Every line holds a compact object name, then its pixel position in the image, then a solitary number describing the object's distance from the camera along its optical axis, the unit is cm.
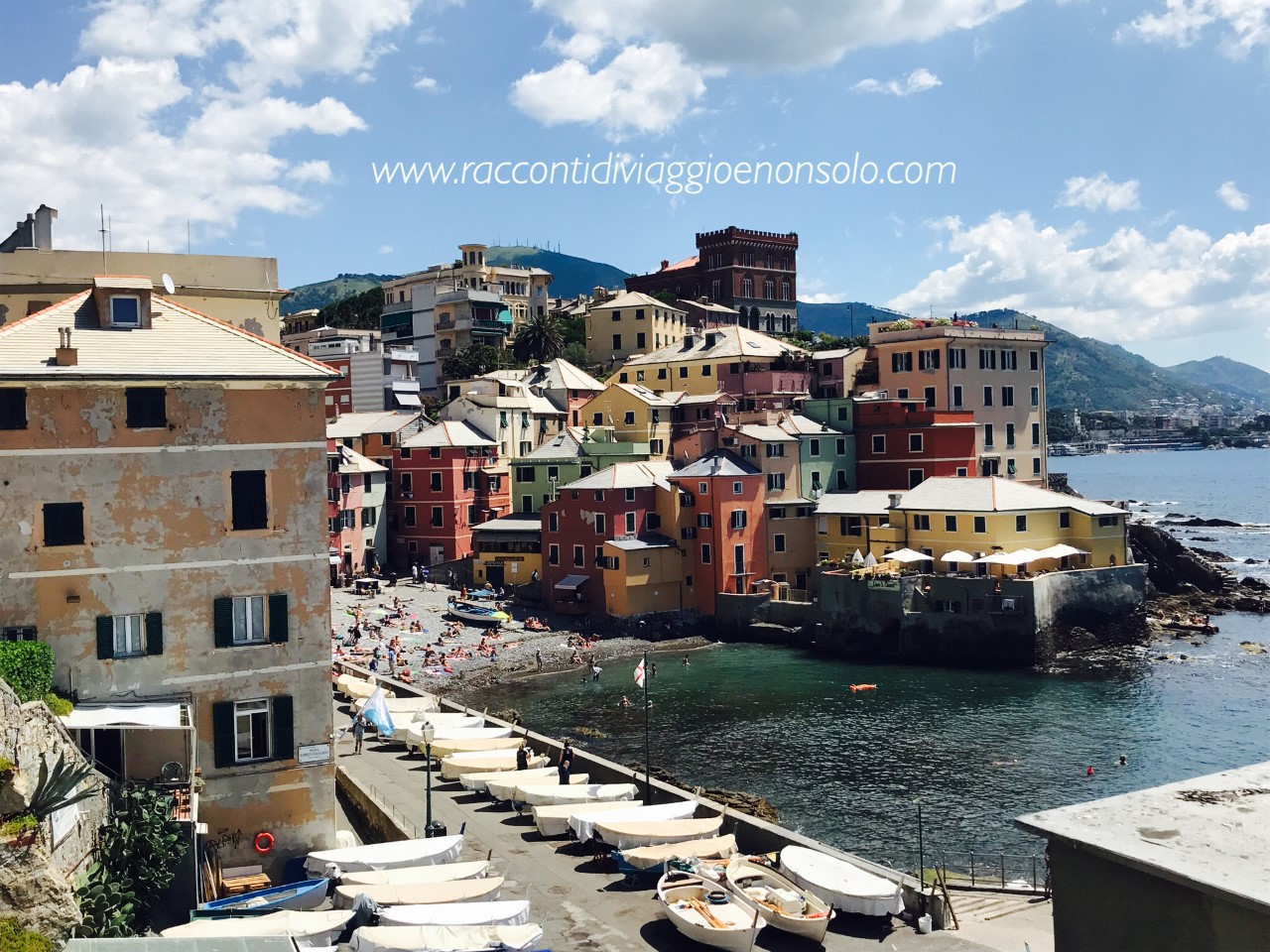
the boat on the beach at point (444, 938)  2167
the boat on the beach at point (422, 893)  2430
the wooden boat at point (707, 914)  2306
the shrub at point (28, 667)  2339
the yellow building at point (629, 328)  13050
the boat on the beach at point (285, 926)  2131
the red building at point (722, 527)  7631
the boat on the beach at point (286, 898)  2359
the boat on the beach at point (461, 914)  2289
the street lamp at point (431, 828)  2998
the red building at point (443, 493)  8950
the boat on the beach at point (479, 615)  7312
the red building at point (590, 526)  7681
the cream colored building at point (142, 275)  3391
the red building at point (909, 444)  8312
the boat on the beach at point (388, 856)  2616
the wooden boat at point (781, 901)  2409
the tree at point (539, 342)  12750
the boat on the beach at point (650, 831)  2919
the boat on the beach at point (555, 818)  3167
